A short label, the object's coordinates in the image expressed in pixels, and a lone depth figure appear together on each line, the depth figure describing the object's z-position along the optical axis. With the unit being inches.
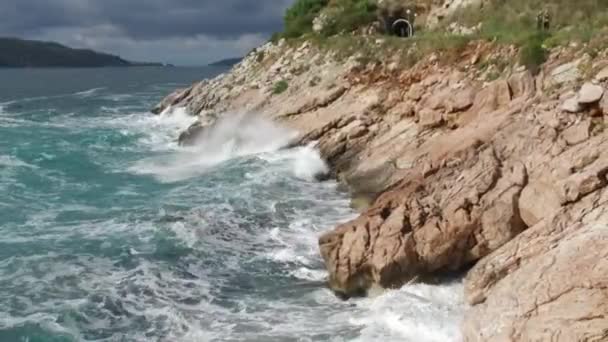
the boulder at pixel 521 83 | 894.4
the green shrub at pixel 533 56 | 921.5
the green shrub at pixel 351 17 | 1643.7
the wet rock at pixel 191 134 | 1560.0
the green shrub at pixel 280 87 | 1462.8
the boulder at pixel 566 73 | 807.1
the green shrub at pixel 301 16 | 1777.8
